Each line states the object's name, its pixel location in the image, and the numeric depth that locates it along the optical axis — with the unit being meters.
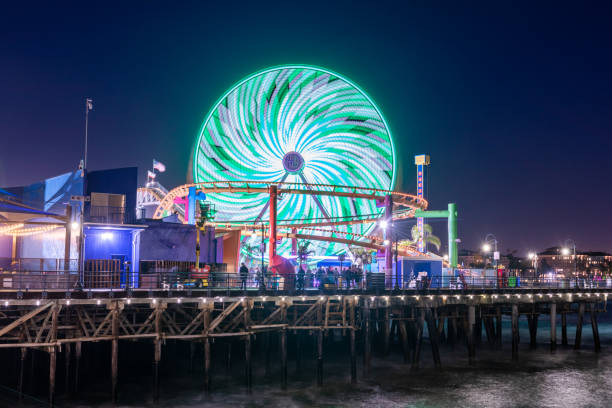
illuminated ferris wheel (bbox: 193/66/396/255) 69.62
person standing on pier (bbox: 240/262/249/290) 29.47
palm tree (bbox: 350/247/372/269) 71.88
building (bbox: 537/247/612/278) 164.12
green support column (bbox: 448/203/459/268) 87.75
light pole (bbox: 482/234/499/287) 55.14
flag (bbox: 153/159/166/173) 74.69
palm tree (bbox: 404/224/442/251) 113.56
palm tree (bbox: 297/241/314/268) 74.39
